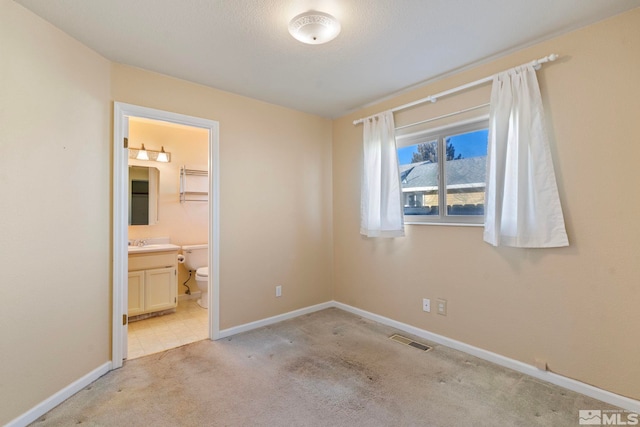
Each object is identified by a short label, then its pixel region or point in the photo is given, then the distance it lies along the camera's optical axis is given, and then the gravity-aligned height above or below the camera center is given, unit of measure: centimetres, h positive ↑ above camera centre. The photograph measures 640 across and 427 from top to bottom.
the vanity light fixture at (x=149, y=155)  376 +86
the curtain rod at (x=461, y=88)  203 +109
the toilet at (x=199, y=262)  382 -54
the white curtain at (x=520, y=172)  203 +33
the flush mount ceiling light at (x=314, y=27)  177 +118
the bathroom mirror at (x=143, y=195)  371 +35
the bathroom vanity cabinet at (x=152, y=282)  329 -69
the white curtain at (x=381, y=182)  297 +39
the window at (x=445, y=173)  253 +43
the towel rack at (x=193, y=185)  414 +51
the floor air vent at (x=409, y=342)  264 -113
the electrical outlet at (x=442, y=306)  268 -79
